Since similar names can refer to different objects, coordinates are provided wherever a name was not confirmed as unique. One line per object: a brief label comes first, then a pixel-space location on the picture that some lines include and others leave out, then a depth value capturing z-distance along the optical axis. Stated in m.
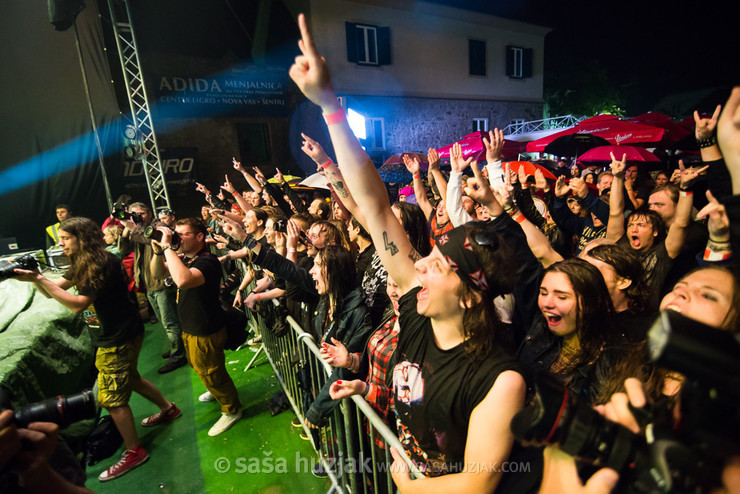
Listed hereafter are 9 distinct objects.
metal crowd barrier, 1.94
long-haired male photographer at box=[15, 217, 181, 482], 3.23
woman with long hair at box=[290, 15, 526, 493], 1.25
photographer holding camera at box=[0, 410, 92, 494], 1.14
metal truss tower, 7.98
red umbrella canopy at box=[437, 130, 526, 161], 8.97
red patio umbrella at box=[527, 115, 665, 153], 6.96
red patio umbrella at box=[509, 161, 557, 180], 6.46
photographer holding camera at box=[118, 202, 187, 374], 5.16
